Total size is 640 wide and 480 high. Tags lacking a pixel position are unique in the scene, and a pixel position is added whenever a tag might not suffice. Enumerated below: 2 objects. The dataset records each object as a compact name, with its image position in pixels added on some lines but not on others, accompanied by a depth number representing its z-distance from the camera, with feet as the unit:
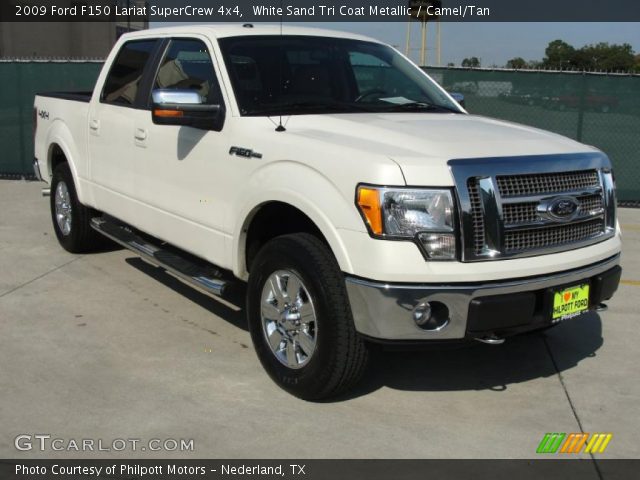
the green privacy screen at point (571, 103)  34.99
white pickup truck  11.85
